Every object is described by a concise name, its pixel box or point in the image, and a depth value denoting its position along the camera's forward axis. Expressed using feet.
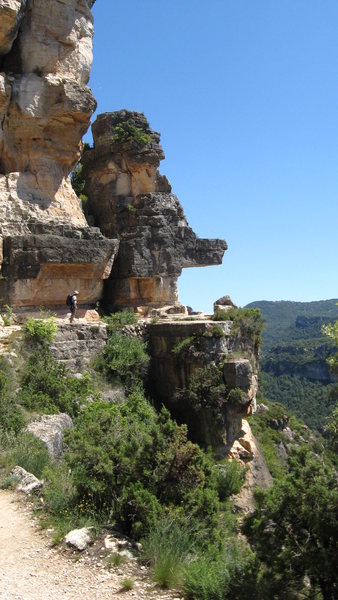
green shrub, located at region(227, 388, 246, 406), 38.93
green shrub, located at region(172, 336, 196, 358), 41.37
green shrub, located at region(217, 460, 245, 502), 28.08
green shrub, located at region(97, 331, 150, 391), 40.73
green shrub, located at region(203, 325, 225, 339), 40.63
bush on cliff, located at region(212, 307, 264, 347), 43.11
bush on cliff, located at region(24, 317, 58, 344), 36.86
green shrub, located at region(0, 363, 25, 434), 26.63
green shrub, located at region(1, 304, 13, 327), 40.22
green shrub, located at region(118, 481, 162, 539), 17.67
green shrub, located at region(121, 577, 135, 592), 14.61
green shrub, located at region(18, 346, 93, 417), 31.78
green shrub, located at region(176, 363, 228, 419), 39.27
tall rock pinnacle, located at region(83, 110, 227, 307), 54.54
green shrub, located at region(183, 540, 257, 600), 14.34
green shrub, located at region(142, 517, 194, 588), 15.25
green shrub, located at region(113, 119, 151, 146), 57.26
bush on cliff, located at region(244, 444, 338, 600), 14.12
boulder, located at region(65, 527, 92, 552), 16.41
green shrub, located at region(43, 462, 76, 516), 18.72
